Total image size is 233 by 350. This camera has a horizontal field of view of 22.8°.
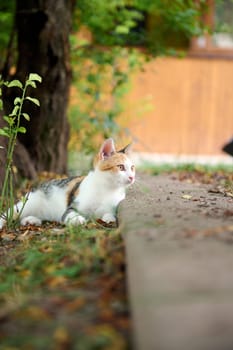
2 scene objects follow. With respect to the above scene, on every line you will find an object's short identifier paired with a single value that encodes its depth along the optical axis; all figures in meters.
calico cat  4.52
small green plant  4.13
